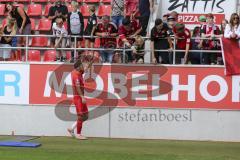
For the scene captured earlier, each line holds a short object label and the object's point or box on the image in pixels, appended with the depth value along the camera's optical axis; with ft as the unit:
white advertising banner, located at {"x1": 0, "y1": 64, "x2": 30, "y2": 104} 57.47
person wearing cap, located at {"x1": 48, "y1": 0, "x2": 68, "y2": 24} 62.90
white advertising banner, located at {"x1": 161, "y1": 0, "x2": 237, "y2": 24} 66.33
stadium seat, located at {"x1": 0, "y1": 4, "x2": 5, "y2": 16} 74.95
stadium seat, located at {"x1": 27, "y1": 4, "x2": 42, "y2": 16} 73.92
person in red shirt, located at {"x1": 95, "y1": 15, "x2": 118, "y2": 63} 56.80
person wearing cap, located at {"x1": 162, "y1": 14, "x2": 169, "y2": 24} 60.19
